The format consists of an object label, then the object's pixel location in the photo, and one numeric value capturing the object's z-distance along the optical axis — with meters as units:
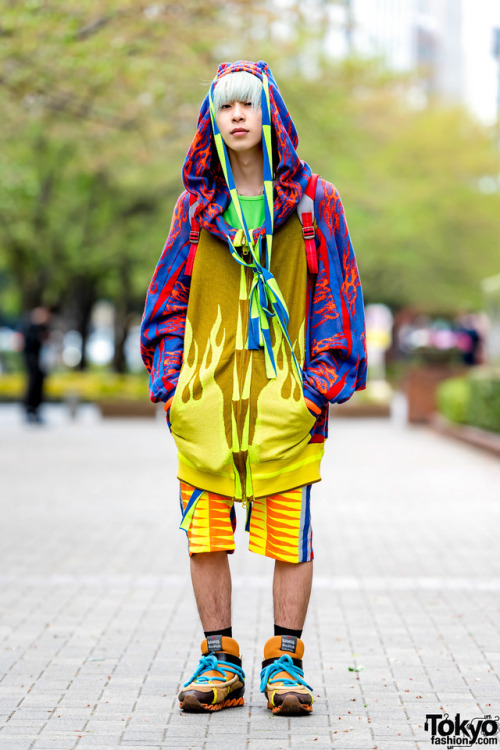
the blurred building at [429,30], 119.19
